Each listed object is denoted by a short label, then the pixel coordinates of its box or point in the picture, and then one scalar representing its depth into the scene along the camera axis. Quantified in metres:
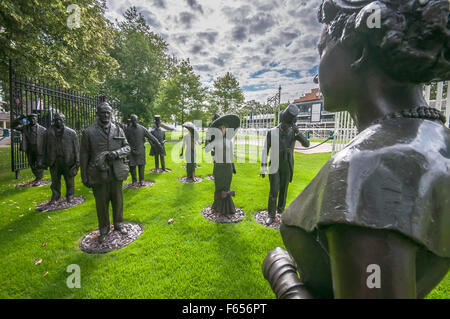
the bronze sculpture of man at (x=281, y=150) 5.25
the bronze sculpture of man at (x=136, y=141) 8.41
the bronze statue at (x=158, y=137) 11.40
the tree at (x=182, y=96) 28.53
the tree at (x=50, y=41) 8.27
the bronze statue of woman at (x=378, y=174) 0.62
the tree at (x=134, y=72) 22.73
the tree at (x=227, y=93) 38.12
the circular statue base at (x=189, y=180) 9.32
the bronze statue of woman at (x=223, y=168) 5.75
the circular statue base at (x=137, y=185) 8.45
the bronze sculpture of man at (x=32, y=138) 7.75
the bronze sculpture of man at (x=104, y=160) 4.10
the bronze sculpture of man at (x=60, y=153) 6.31
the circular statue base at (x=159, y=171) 11.18
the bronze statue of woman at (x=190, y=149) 9.47
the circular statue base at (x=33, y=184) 8.25
